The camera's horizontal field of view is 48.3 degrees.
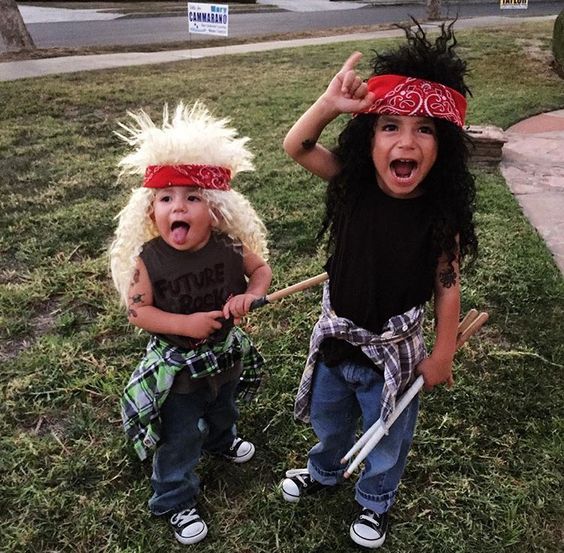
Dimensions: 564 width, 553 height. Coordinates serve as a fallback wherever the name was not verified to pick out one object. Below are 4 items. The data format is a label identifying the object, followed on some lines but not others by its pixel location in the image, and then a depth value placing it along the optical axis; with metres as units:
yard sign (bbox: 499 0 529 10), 12.08
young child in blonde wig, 1.74
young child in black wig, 1.60
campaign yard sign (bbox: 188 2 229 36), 9.98
